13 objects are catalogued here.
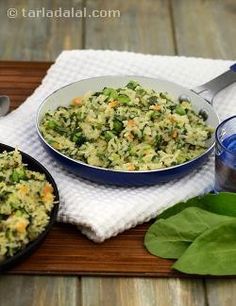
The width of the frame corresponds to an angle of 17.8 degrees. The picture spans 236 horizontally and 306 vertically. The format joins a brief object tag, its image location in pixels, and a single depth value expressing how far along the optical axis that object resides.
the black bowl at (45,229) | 0.68
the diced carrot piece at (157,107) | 0.84
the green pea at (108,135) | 0.81
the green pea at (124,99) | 0.85
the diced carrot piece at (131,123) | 0.82
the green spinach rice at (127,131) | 0.80
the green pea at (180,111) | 0.86
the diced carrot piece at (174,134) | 0.83
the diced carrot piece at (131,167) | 0.79
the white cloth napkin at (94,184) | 0.76
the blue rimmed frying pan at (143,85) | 0.79
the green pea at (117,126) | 0.82
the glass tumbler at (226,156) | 0.77
